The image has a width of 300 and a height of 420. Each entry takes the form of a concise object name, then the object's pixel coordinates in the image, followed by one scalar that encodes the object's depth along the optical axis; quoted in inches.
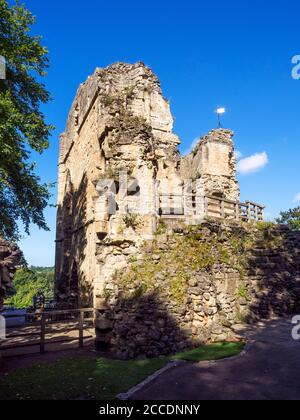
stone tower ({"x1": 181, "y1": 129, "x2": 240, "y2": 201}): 767.7
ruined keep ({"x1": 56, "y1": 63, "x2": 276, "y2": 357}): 399.2
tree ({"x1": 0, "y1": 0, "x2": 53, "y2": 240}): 428.4
